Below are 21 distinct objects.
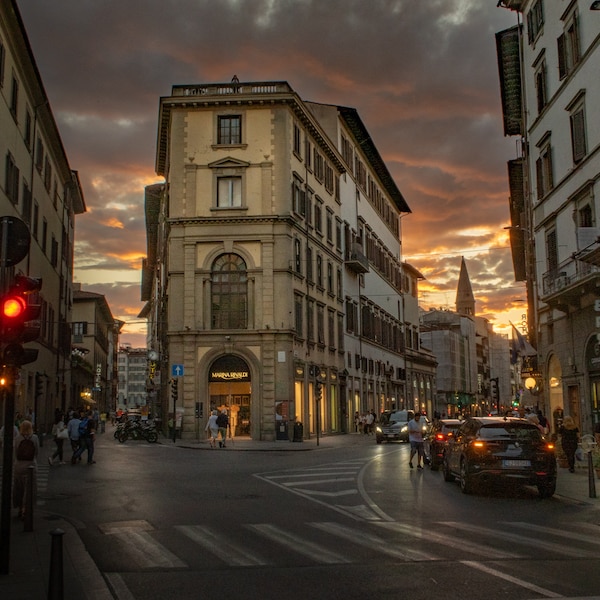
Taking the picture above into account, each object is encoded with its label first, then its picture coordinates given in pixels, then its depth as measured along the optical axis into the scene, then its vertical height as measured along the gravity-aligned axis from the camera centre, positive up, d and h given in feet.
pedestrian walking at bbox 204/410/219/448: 114.62 -1.26
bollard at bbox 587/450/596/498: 52.39 -4.47
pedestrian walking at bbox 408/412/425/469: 78.02 -2.11
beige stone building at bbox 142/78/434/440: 134.31 +28.87
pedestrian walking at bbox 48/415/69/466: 80.53 -2.09
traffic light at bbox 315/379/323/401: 126.52 +4.10
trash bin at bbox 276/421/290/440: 130.11 -1.91
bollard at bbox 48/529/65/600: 19.10 -3.67
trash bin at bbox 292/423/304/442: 130.72 -2.29
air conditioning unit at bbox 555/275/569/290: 81.20 +14.14
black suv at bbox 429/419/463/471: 75.41 -2.30
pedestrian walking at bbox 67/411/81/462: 84.99 -1.09
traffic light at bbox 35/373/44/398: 131.75 +6.37
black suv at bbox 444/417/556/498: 53.98 -2.82
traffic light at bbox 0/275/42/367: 27.55 +3.68
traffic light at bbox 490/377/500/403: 170.87 +5.72
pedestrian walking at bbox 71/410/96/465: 83.71 -2.07
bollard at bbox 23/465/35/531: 37.73 -4.04
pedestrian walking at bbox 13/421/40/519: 43.29 -2.37
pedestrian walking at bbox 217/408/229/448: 115.44 -0.84
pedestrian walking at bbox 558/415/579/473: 72.18 -2.25
